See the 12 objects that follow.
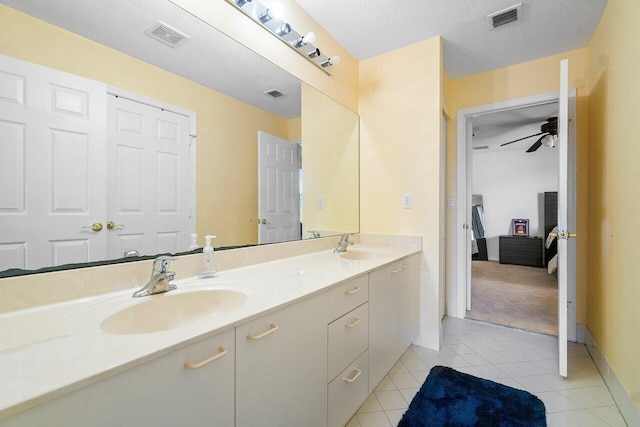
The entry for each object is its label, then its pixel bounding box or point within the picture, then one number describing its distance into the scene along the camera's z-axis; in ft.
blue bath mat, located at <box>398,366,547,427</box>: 4.48
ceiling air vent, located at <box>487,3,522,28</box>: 5.98
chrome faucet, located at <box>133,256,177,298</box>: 3.16
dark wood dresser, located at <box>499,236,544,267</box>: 16.61
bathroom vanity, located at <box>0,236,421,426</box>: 1.68
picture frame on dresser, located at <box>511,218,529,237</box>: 17.84
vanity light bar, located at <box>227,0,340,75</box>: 4.84
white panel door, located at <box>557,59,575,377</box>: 5.44
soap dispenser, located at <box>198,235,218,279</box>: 3.99
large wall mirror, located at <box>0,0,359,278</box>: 2.78
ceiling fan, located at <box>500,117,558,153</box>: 11.01
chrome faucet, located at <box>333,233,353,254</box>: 6.68
